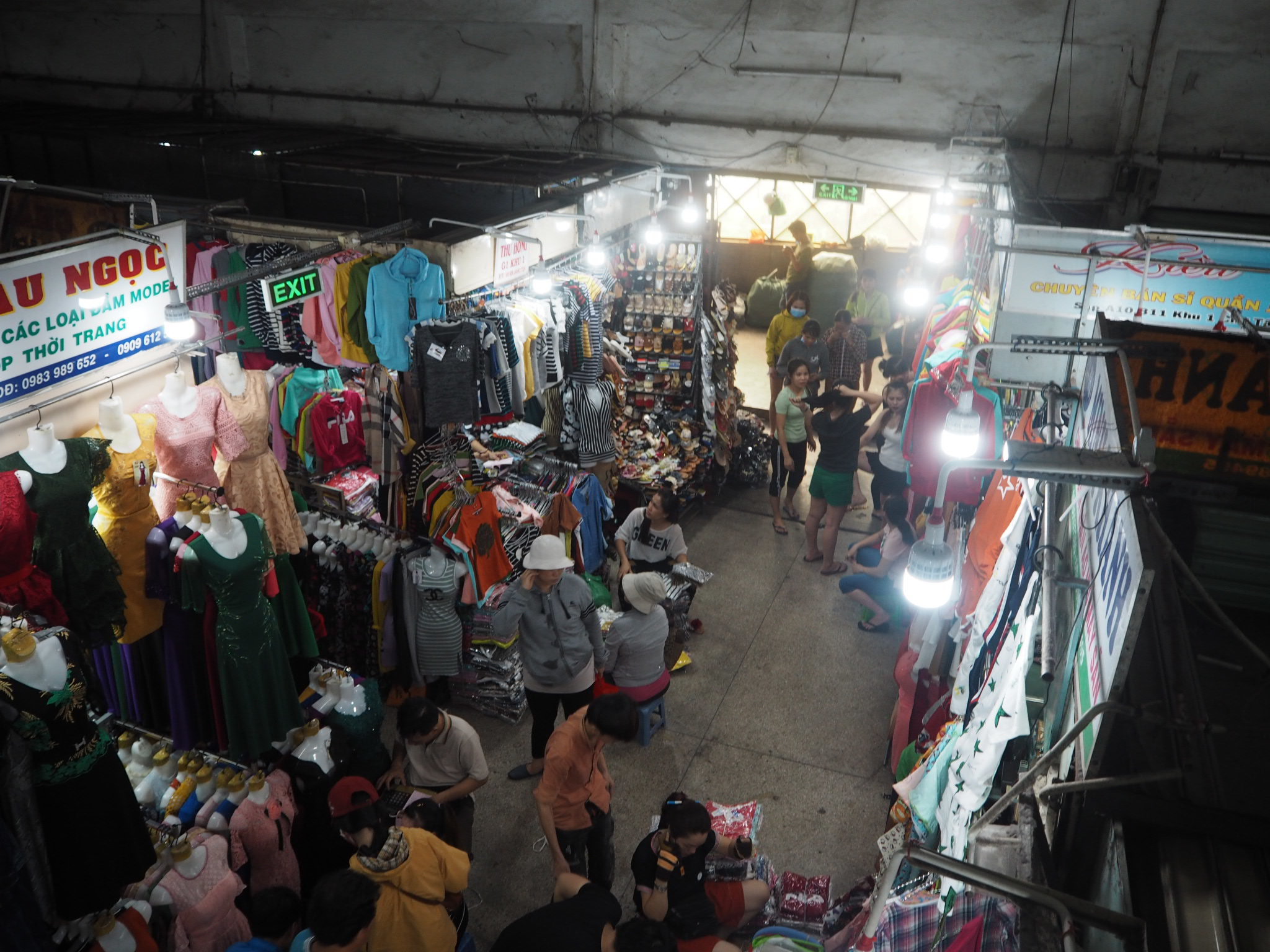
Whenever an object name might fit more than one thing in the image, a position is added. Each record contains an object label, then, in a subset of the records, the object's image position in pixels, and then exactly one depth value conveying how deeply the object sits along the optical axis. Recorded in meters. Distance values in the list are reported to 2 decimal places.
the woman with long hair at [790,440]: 8.45
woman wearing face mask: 9.84
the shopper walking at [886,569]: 6.98
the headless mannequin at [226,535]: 4.45
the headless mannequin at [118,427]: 4.45
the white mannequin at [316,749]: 4.40
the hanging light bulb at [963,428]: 4.71
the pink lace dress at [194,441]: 4.90
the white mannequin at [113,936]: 3.45
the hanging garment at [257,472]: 5.27
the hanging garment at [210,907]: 3.68
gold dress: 4.54
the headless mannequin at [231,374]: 5.21
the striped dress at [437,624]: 5.83
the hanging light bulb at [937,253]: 9.41
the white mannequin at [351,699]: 4.68
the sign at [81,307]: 4.00
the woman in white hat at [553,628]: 4.96
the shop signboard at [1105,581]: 2.15
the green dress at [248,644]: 4.50
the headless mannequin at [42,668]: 3.27
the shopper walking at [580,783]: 4.12
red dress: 3.86
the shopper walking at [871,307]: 10.88
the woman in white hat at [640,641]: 5.25
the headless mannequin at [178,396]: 4.88
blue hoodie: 6.27
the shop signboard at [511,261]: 7.14
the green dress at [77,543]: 4.07
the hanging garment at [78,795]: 3.34
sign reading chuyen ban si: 5.58
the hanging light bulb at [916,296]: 9.99
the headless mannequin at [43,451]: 4.05
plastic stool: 5.80
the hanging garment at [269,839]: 3.96
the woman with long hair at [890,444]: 7.79
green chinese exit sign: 10.32
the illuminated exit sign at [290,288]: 5.27
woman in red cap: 3.53
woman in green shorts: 7.68
